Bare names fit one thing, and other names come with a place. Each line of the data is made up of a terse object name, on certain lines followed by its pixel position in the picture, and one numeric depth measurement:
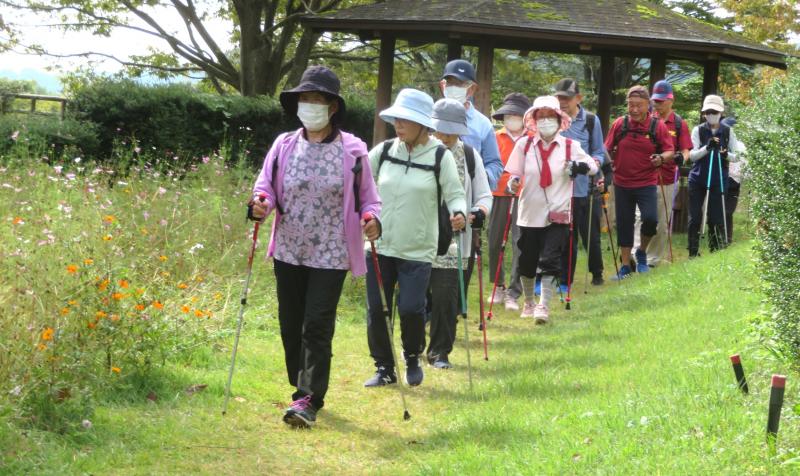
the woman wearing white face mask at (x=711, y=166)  27.05
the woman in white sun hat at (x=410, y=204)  15.30
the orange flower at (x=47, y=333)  11.29
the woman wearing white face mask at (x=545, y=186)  20.73
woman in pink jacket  13.27
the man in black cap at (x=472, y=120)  19.14
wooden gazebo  32.00
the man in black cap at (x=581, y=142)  23.62
